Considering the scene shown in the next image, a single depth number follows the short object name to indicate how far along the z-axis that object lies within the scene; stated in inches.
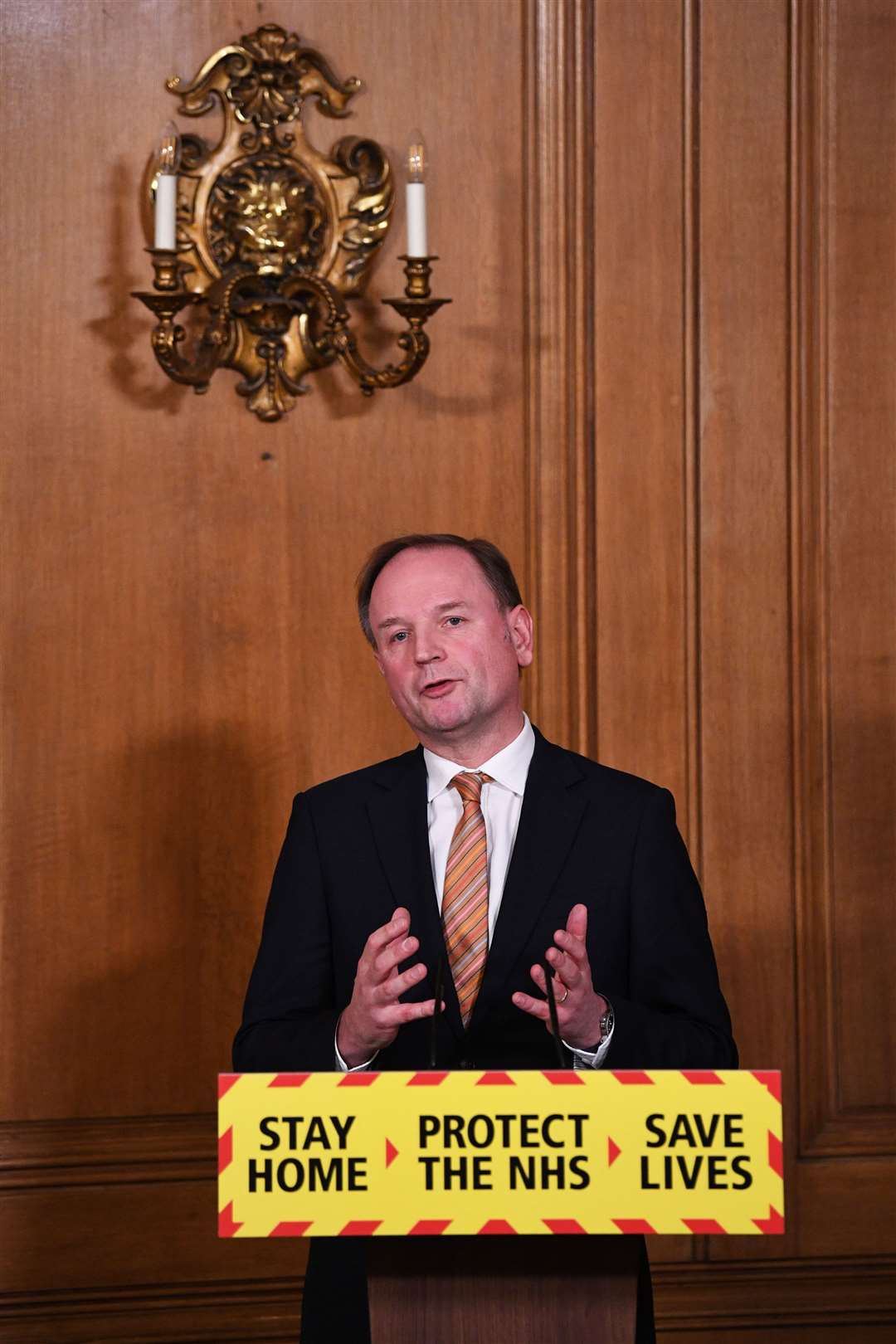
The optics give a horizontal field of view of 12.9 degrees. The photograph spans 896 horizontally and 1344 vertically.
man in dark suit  167.8
